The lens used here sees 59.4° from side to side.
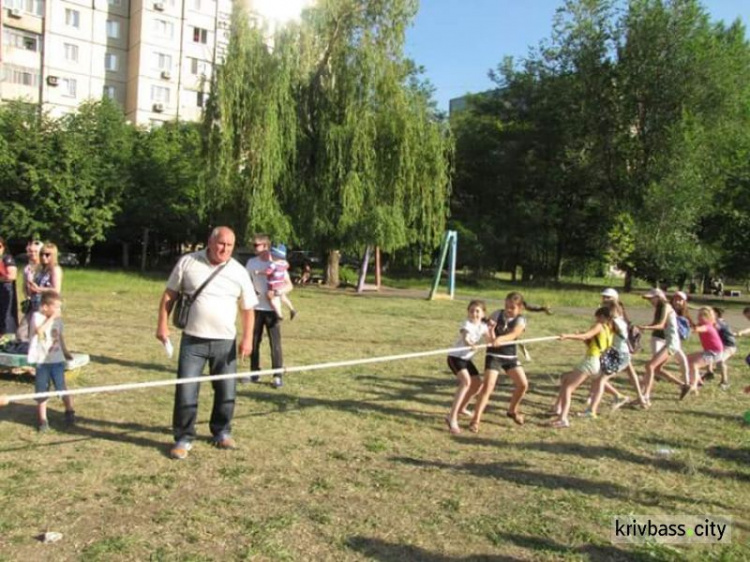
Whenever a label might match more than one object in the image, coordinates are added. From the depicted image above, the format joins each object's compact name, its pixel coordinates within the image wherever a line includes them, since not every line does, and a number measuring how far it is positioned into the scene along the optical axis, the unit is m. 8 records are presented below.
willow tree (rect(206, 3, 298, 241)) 22.97
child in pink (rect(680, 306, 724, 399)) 8.37
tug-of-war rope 4.18
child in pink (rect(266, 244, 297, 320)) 7.71
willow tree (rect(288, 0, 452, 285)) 23.69
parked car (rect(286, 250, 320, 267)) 32.28
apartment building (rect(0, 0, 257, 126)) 44.78
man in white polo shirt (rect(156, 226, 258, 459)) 5.18
